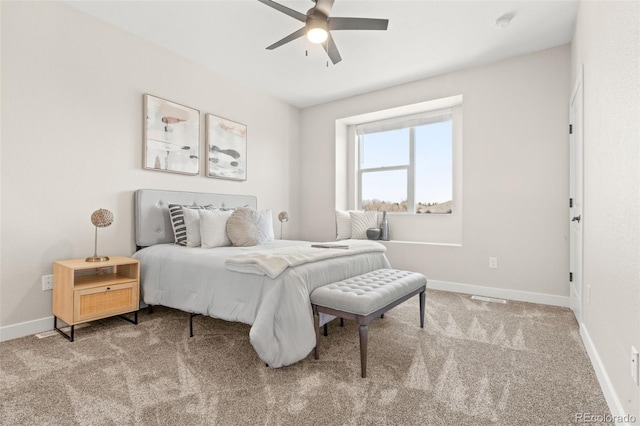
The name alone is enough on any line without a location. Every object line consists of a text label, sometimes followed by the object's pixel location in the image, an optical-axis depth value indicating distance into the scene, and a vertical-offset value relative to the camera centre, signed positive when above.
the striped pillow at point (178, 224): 3.14 -0.12
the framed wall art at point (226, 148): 3.87 +0.80
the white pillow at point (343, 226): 4.70 -0.20
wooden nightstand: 2.37 -0.62
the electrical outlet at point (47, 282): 2.57 -0.57
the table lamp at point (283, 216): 4.20 -0.05
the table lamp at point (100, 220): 2.60 -0.07
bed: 1.92 -0.48
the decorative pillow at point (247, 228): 3.12 -0.16
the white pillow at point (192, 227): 3.04 -0.15
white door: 2.52 +0.08
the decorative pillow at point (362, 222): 4.62 -0.14
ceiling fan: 2.28 +1.40
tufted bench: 1.86 -0.54
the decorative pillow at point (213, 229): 3.02 -0.17
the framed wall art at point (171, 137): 3.25 +0.81
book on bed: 2.88 -0.31
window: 4.46 +0.72
